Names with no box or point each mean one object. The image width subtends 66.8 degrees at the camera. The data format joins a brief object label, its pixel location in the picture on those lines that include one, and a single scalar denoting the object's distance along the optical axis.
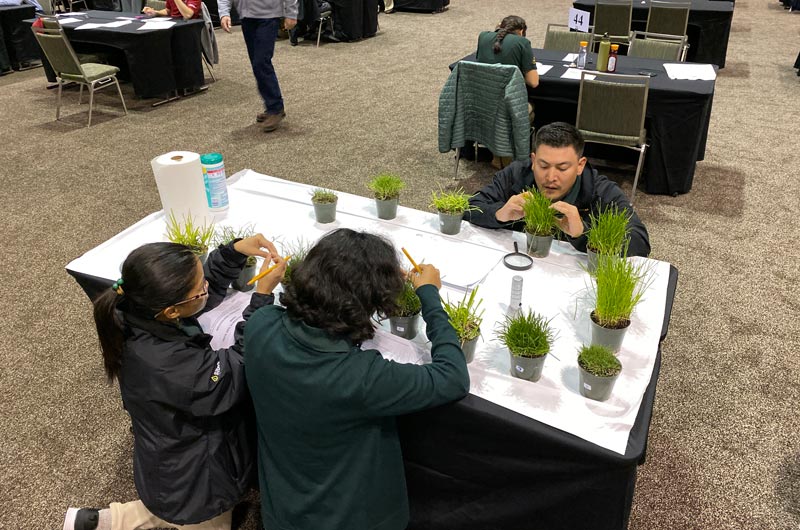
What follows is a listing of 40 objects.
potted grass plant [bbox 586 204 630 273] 1.66
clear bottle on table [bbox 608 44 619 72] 3.89
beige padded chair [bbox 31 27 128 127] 4.68
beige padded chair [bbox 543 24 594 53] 4.78
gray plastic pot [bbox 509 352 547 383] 1.34
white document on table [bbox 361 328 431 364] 1.43
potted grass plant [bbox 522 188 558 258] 1.77
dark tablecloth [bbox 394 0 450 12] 9.68
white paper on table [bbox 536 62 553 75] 4.02
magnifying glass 1.79
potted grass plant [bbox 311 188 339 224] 2.06
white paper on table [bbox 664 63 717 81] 3.81
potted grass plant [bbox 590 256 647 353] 1.42
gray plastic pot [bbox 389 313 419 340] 1.47
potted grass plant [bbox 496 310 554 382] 1.33
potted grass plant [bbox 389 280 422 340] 1.47
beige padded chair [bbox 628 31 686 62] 4.50
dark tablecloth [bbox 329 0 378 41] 7.65
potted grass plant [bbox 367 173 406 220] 2.07
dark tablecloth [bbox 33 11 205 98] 5.23
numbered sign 4.31
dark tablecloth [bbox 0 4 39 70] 6.35
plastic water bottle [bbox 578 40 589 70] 4.13
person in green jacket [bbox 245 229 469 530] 1.20
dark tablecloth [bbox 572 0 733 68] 5.93
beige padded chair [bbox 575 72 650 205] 3.43
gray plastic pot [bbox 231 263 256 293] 1.75
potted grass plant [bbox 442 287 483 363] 1.39
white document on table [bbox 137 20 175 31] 5.30
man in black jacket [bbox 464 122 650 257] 1.97
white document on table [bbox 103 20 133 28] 5.39
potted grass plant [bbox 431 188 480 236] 1.96
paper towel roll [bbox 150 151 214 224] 1.95
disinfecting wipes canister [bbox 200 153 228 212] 2.09
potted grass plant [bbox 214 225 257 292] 1.76
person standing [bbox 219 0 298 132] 4.42
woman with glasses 1.39
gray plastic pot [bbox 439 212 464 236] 1.96
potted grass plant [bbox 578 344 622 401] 1.28
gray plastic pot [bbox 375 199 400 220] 2.07
